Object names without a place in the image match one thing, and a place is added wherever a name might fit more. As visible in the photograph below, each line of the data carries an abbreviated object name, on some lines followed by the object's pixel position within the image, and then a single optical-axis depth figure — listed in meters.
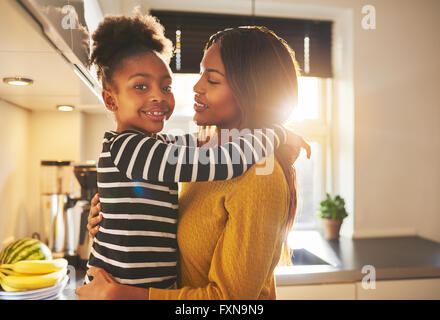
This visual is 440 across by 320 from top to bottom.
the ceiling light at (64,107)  1.41
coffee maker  1.29
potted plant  1.73
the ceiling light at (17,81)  0.91
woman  0.57
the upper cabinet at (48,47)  0.52
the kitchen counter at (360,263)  1.23
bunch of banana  0.92
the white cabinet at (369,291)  1.23
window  2.01
